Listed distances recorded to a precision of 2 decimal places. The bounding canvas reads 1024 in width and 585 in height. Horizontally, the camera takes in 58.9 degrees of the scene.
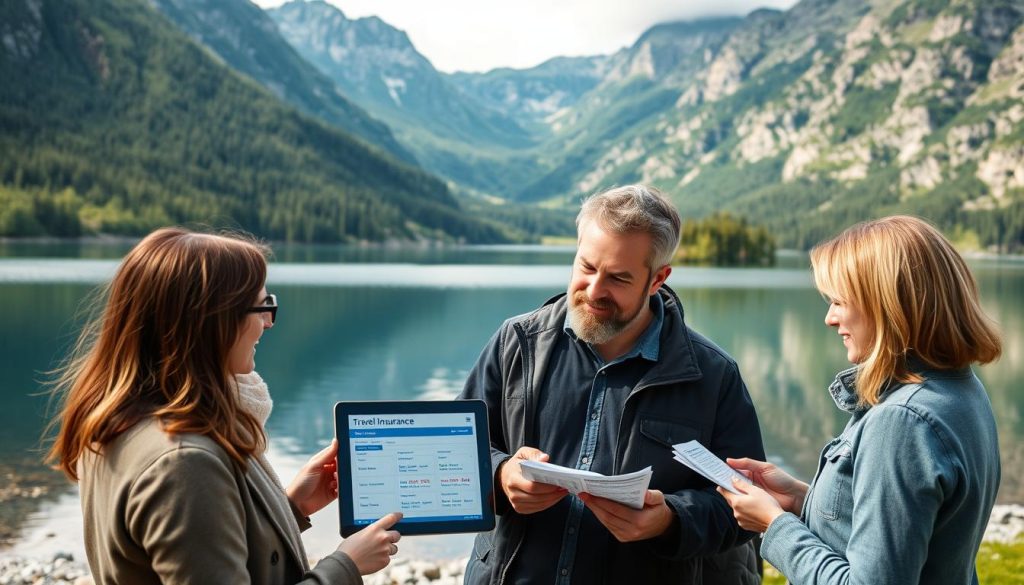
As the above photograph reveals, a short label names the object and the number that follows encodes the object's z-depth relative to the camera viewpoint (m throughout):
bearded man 3.70
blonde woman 2.73
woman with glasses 2.48
